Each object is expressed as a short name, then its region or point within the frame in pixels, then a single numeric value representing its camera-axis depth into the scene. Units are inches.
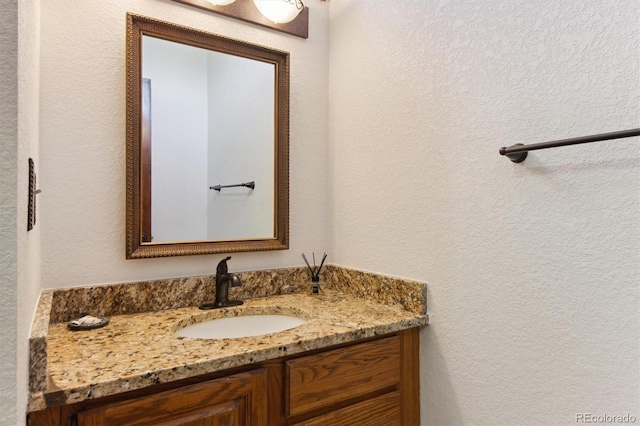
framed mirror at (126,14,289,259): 52.1
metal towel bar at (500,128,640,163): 31.6
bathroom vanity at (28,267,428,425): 32.5
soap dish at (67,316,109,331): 44.2
